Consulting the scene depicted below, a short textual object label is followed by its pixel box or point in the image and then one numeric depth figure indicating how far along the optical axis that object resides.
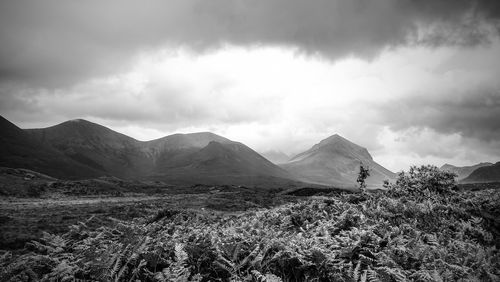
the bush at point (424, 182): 15.56
